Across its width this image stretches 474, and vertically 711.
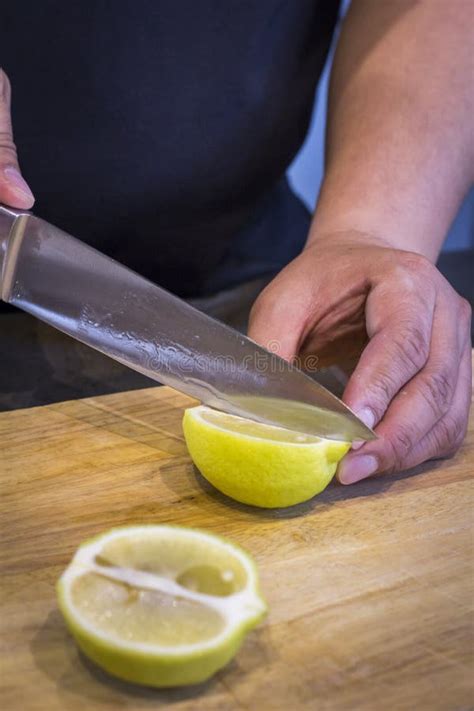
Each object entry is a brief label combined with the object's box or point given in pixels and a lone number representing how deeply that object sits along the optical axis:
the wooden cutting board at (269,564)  0.40
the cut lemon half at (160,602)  0.38
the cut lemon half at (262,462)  0.48
